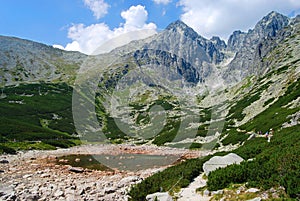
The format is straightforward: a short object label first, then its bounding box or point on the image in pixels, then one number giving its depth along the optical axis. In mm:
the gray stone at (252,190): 13512
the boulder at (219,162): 19703
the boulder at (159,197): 15444
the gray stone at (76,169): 34278
